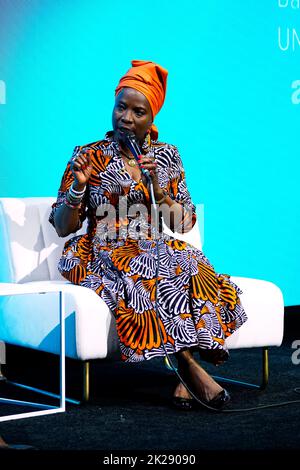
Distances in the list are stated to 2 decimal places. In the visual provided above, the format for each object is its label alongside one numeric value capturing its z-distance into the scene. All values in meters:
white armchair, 6.67
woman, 6.66
